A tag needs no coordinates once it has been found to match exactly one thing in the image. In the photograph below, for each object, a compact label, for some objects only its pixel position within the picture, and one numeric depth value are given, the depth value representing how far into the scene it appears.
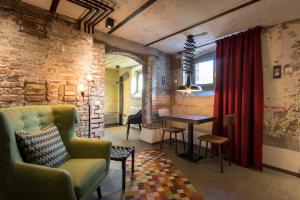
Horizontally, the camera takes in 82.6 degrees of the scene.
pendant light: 3.29
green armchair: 1.25
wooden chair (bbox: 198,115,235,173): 2.80
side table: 2.05
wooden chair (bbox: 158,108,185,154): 3.66
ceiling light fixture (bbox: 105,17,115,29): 2.72
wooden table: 2.93
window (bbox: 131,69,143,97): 6.49
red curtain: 2.83
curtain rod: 2.67
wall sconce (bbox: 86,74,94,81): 3.05
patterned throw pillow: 1.47
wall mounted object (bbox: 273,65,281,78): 2.76
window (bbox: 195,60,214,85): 4.07
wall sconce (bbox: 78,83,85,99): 2.92
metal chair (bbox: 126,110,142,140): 4.83
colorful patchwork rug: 1.98
